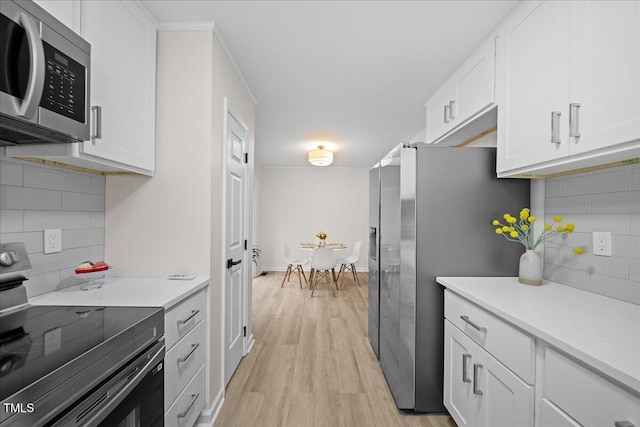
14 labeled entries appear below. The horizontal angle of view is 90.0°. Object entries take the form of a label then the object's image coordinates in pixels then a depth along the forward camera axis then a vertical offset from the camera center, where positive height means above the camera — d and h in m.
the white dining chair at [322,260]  5.49 -0.82
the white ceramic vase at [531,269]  1.79 -0.30
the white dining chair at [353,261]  6.07 -0.91
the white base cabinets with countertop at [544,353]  0.90 -0.49
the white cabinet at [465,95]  2.02 +0.88
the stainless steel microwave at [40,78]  0.98 +0.44
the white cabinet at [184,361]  1.45 -0.76
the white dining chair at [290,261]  5.90 -0.91
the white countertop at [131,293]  1.40 -0.41
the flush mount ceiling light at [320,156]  5.20 +0.92
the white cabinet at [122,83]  1.40 +0.64
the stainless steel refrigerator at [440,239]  2.04 -0.16
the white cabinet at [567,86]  1.15 +0.56
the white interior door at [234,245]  2.35 -0.27
